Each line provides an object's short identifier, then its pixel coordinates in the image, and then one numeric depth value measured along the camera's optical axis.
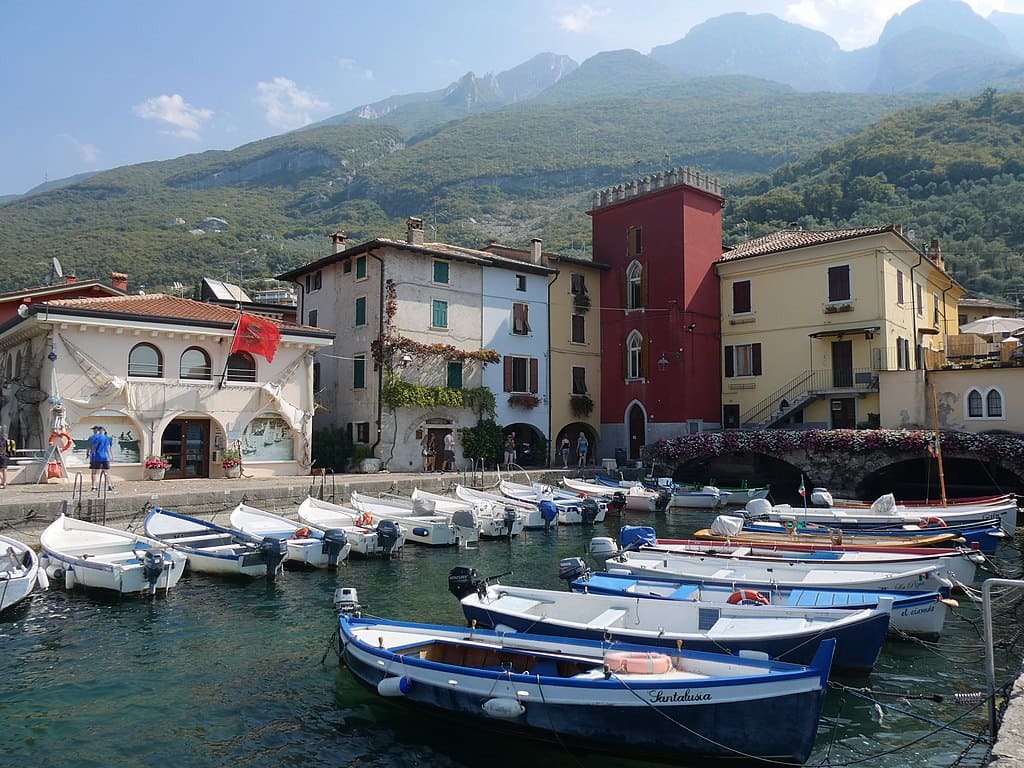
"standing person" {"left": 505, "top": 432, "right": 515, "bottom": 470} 32.84
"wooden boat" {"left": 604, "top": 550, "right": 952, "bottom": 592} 11.73
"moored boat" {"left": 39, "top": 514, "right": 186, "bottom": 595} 13.87
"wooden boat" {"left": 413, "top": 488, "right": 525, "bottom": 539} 21.81
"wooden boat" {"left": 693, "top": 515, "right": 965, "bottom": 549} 16.55
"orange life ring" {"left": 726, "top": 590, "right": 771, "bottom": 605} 10.62
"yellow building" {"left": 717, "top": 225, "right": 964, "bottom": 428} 32.44
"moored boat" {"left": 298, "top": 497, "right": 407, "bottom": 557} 18.42
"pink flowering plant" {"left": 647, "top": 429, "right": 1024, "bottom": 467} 25.69
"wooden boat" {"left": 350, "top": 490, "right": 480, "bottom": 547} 20.41
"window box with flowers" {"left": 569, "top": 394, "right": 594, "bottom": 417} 37.91
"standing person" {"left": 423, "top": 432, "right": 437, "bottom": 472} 31.91
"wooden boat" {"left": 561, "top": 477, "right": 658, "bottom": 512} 27.86
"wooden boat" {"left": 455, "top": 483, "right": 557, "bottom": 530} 23.67
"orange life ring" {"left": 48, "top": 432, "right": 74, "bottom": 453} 22.20
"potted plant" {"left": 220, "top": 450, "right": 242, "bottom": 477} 26.08
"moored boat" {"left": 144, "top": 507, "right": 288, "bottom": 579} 15.44
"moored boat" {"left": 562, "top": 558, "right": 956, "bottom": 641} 10.84
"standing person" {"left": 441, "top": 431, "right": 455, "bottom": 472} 31.75
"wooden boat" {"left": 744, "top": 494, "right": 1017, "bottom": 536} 19.33
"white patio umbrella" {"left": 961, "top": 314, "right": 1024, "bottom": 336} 32.91
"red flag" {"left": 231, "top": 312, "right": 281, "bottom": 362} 26.20
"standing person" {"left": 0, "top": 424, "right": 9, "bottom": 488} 21.22
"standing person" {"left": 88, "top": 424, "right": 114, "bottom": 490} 19.89
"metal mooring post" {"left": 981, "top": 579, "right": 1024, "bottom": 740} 6.66
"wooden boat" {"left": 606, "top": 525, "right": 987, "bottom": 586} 13.09
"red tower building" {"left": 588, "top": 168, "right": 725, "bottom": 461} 35.97
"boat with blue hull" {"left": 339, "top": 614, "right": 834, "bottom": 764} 7.03
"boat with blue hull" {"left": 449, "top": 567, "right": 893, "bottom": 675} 8.83
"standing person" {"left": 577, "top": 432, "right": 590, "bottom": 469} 35.84
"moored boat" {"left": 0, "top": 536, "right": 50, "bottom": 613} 12.47
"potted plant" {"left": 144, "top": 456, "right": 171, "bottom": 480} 24.30
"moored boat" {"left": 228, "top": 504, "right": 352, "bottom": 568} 16.81
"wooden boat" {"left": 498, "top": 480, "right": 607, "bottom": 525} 24.78
